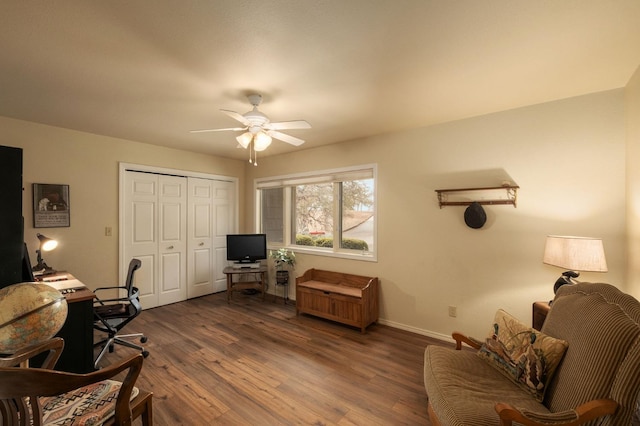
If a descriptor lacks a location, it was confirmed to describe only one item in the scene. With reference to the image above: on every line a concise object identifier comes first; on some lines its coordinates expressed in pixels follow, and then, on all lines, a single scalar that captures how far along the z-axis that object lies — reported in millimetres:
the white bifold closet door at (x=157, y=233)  3977
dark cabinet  1729
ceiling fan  2305
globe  1133
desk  2158
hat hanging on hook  2818
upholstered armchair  1146
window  3879
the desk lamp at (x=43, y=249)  2902
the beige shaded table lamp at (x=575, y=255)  1990
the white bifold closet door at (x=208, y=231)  4633
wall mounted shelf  2697
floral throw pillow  1521
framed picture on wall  3166
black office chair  2676
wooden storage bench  3336
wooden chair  923
